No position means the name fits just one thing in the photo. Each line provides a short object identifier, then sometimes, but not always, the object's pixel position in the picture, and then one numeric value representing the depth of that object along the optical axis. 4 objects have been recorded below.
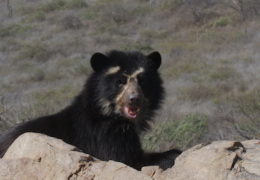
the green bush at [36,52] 60.16
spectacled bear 12.57
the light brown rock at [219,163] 8.26
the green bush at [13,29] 72.11
